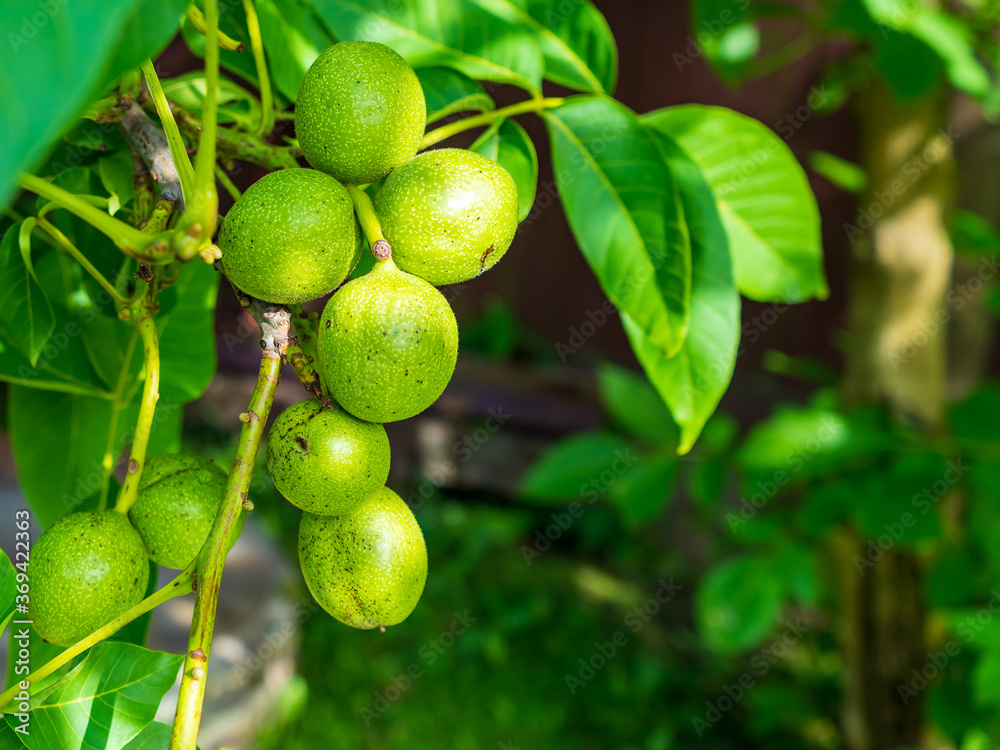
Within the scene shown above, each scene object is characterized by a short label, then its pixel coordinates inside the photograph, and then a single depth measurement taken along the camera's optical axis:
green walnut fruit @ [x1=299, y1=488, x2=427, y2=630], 0.55
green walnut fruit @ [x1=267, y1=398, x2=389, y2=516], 0.51
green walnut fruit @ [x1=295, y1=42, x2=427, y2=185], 0.54
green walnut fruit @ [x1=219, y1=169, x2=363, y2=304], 0.50
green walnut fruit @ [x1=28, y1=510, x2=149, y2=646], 0.53
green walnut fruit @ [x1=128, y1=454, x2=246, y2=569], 0.56
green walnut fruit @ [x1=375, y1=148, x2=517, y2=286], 0.53
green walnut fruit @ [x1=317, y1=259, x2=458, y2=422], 0.49
